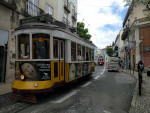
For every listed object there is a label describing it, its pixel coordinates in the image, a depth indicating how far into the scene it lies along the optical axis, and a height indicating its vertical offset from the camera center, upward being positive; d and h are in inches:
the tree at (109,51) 2701.0 +178.0
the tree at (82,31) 1300.4 +291.3
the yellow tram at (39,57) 193.5 +4.7
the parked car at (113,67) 780.6 -48.4
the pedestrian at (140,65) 396.3 -19.0
